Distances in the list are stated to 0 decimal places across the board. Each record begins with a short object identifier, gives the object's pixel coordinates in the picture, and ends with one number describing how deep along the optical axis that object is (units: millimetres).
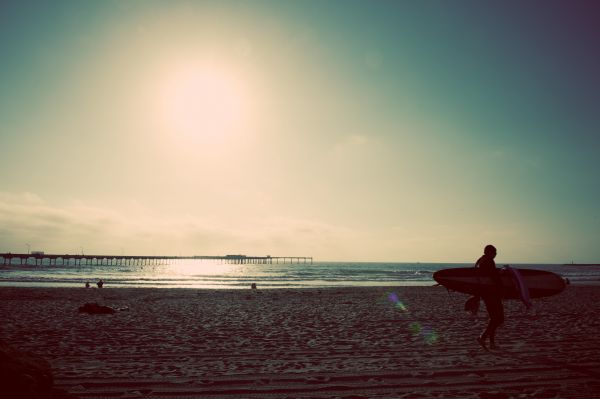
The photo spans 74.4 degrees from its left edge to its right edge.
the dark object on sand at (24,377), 3822
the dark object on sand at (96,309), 14758
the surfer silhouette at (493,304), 8312
